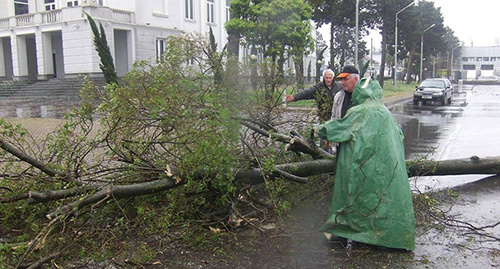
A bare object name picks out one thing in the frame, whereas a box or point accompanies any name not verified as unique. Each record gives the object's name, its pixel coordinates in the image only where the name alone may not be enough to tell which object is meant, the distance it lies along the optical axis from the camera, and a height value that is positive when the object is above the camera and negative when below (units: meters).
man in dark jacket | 5.98 -0.19
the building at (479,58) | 110.50 +5.50
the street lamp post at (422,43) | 54.36 +4.76
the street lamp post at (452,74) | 85.56 +1.15
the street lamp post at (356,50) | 23.52 +1.67
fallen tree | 3.82 -0.74
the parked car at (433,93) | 23.20 -0.70
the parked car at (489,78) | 73.88 +0.23
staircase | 25.06 -0.35
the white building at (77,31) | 26.50 +3.43
